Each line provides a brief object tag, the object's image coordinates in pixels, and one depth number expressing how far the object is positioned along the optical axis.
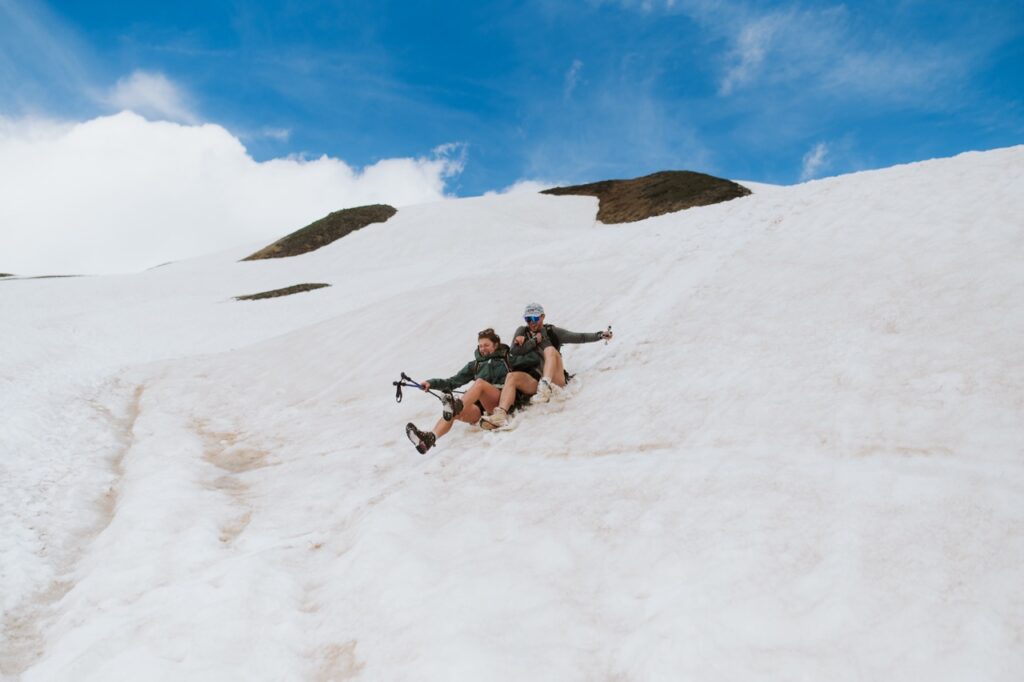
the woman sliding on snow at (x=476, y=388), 7.43
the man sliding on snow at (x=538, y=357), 7.69
